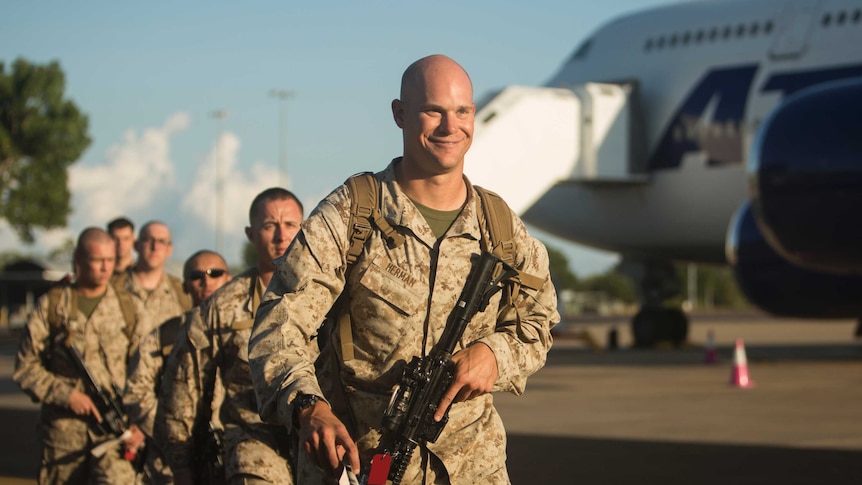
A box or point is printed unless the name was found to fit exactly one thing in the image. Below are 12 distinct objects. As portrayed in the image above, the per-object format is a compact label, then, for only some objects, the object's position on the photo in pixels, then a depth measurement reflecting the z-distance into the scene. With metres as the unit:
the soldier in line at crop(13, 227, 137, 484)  7.09
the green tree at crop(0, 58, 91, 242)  62.59
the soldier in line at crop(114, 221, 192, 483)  7.82
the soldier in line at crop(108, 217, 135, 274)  9.30
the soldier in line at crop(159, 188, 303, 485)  5.47
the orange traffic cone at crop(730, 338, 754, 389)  17.70
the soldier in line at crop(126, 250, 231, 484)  6.24
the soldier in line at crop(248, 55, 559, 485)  3.49
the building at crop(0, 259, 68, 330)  57.12
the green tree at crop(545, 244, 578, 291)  119.50
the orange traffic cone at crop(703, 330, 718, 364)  22.57
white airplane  23.00
